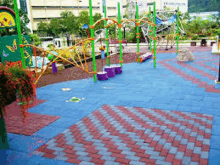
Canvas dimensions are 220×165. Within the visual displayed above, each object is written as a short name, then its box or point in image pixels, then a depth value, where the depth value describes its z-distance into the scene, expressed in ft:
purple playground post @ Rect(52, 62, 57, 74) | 41.35
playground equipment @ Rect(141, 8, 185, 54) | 56.75
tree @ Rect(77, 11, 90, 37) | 116.78
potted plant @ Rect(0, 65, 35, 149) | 13.78
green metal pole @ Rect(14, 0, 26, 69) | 25.17
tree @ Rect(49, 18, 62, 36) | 130.79
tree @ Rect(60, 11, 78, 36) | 126.00
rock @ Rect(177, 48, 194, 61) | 46.43
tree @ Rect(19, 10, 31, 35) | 74.96
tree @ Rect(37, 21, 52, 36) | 142.92
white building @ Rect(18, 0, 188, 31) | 168.66
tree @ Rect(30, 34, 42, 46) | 67.56
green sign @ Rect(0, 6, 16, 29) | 40.16
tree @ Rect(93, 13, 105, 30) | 115.55
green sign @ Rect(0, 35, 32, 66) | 41.24
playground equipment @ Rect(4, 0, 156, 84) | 31.91
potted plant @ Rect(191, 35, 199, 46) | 96.55
